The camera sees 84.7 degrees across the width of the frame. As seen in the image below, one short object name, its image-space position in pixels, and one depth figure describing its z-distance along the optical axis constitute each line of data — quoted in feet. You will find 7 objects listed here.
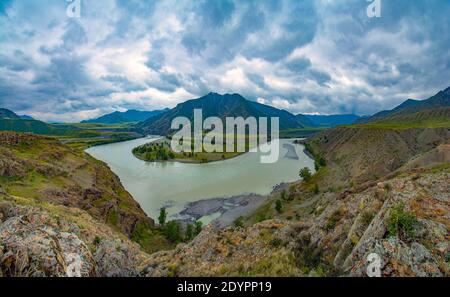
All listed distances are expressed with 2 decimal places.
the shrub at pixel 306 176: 239.50
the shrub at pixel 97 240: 54.37
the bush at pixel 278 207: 168.35
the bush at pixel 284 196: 197.29
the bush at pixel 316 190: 206.53
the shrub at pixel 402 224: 31.96
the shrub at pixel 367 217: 42.48
